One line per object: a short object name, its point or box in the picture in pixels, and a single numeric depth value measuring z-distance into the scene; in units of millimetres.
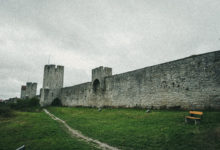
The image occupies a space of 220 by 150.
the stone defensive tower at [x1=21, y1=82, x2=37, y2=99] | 52925
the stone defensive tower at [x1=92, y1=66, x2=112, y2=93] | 22516
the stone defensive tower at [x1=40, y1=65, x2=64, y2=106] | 38094
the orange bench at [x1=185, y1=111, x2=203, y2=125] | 8161
